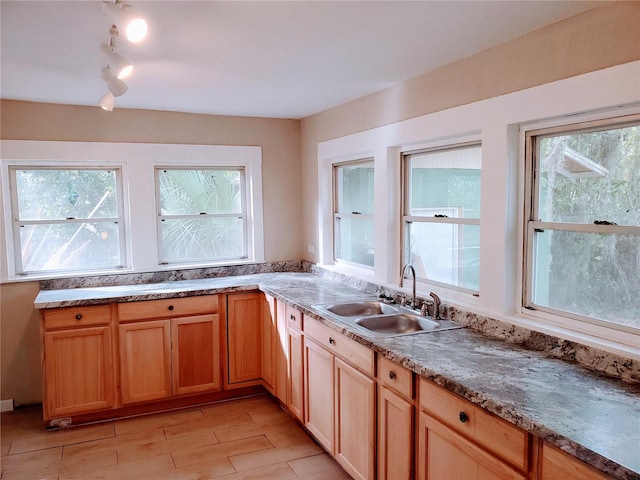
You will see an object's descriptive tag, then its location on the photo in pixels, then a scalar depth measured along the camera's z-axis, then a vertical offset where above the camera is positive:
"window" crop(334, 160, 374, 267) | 3.81 -0.04
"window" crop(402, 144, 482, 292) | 2.78 -0.06
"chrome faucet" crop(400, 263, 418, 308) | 2.92 -0.52
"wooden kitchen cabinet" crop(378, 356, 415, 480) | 2.19 -0.97
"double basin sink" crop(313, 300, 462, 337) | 2.73 -0.64
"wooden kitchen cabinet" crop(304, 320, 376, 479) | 2.50 -1.04
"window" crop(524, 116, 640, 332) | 1.96 -0.08
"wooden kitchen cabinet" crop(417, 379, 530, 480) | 1.65 -0.85
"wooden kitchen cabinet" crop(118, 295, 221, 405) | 3.62 -1.01
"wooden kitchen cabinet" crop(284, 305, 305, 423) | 3.28 -1.03
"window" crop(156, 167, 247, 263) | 4.26 -0.04
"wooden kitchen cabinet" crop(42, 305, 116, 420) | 3.42 -1.03
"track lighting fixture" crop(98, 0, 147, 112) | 1.82 +0.67
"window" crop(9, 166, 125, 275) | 3.82 -0.05
